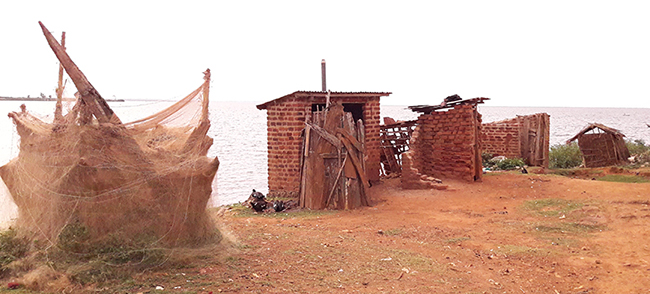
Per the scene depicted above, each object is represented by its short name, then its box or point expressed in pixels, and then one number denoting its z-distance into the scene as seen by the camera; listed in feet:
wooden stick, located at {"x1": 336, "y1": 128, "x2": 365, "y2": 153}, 36.91
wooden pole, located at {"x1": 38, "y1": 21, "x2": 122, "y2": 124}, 19.01
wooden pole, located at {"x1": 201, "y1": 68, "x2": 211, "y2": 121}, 21.93
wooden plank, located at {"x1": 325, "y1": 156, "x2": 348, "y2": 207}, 36.42
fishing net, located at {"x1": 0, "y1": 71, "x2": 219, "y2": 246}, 17.87
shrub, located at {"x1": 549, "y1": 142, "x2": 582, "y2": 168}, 74.02
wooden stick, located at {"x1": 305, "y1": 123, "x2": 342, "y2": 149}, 36.55
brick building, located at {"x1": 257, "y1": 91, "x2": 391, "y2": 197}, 42.80
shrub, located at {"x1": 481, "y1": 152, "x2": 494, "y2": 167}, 67.28
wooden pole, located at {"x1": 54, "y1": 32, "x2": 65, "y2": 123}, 20.62
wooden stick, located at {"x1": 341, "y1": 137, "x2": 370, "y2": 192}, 36.83
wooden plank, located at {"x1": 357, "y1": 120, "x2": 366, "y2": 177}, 38.14
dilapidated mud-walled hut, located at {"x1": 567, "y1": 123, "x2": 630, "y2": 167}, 68.28
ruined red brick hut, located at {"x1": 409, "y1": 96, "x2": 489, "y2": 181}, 47.09
